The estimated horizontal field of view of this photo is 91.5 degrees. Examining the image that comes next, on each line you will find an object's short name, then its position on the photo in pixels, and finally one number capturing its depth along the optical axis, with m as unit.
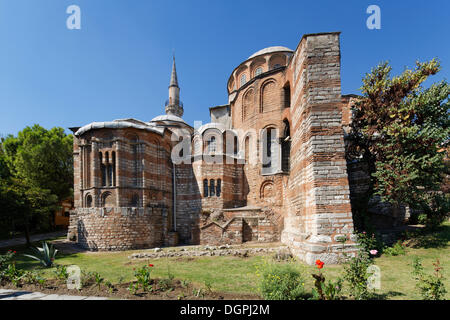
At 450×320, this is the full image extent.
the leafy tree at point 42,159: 21.68
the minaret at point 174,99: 36.09
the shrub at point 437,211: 11.54
